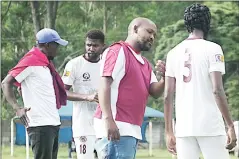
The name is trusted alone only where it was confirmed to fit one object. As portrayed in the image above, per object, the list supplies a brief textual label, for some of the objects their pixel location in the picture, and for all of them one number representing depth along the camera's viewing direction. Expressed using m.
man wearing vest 8.82
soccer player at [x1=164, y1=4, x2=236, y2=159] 8.99
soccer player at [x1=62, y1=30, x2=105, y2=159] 13.14
